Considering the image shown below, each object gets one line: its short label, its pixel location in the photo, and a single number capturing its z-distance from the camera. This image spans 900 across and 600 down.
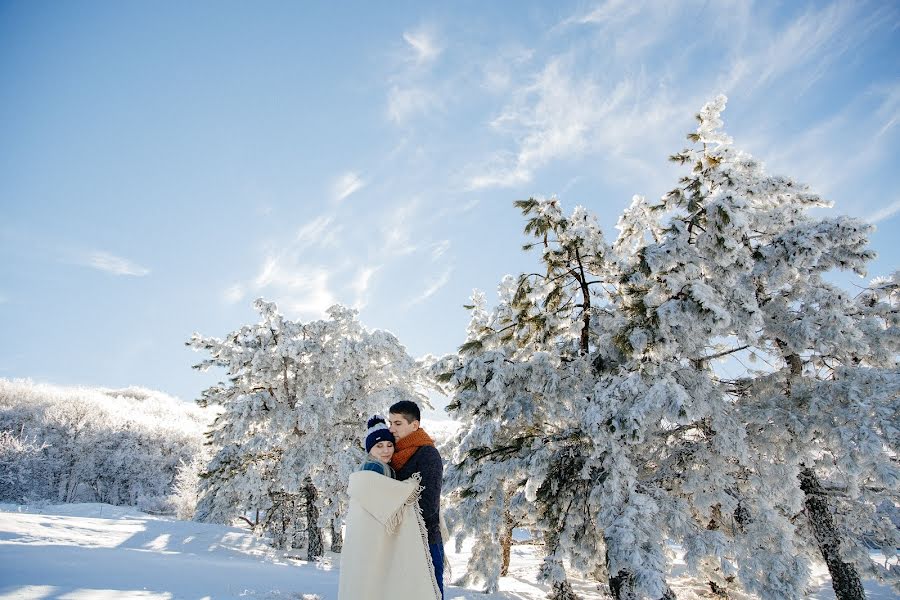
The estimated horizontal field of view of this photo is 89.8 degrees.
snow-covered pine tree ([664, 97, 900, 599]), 7.58
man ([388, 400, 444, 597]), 3.88
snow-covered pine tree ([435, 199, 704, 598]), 7.62
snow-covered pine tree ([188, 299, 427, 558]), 15.57
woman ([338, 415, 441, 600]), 3.59
